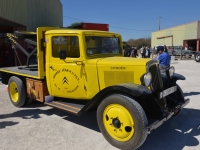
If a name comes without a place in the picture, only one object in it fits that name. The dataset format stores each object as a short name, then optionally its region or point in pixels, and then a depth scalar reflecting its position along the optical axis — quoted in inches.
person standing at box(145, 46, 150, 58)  636.7
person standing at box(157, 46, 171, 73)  250.8
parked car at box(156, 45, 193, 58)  962.8
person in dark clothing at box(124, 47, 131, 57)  625.6
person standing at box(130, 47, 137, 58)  649.6
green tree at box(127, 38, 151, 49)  2865.7
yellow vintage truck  124.3
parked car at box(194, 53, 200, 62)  756.0
